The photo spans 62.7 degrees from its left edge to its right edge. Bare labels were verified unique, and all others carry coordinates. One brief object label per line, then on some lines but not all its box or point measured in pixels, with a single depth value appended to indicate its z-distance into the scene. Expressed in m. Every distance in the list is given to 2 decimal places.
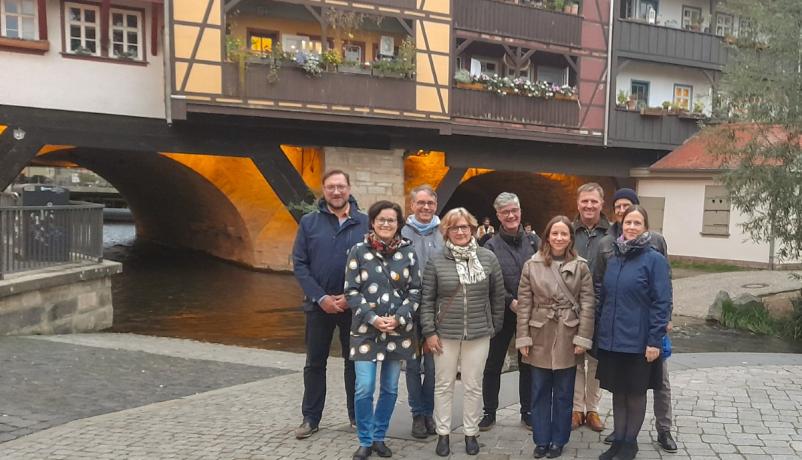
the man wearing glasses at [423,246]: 4.77
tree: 11.08
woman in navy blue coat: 4.11
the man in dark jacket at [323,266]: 4.62
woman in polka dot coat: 4.21
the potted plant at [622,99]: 19.72
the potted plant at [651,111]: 19.95
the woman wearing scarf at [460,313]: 4.29
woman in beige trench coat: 4.30
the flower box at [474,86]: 16.62
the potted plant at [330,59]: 14.39
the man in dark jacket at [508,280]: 4.72
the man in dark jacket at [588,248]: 4.79
